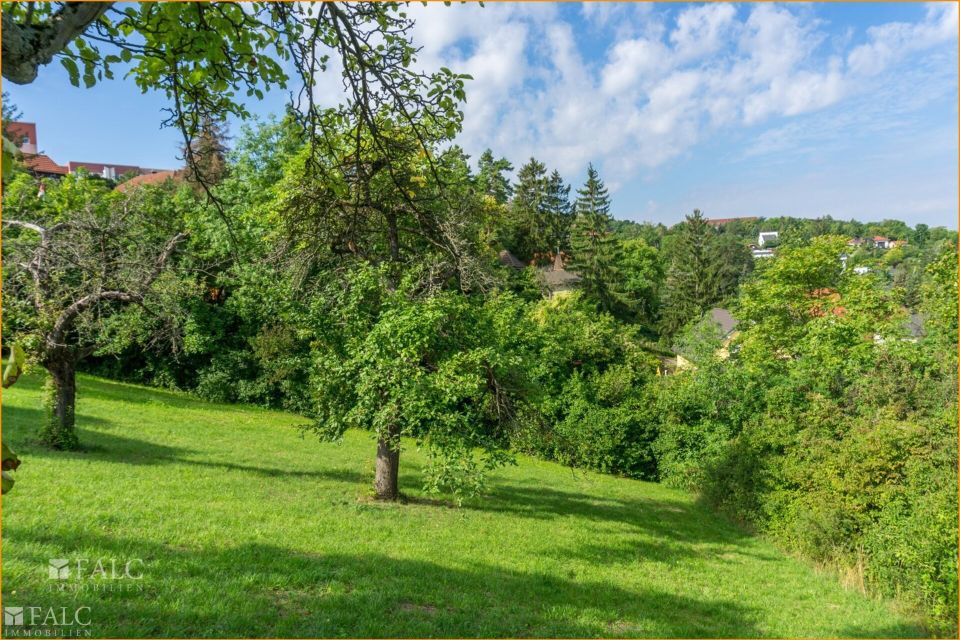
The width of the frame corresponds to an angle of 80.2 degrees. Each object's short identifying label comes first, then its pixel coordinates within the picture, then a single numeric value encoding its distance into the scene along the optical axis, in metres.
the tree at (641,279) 45.44
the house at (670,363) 32.32
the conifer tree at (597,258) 43.00
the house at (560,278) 43.56
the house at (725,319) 43.32
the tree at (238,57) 3.29
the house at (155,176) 54.59
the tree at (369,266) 8.55
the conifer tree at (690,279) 46.28
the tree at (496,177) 48.00
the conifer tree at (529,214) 48.59
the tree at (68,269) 8.84
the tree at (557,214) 50.66
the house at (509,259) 43.44
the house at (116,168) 72.31
